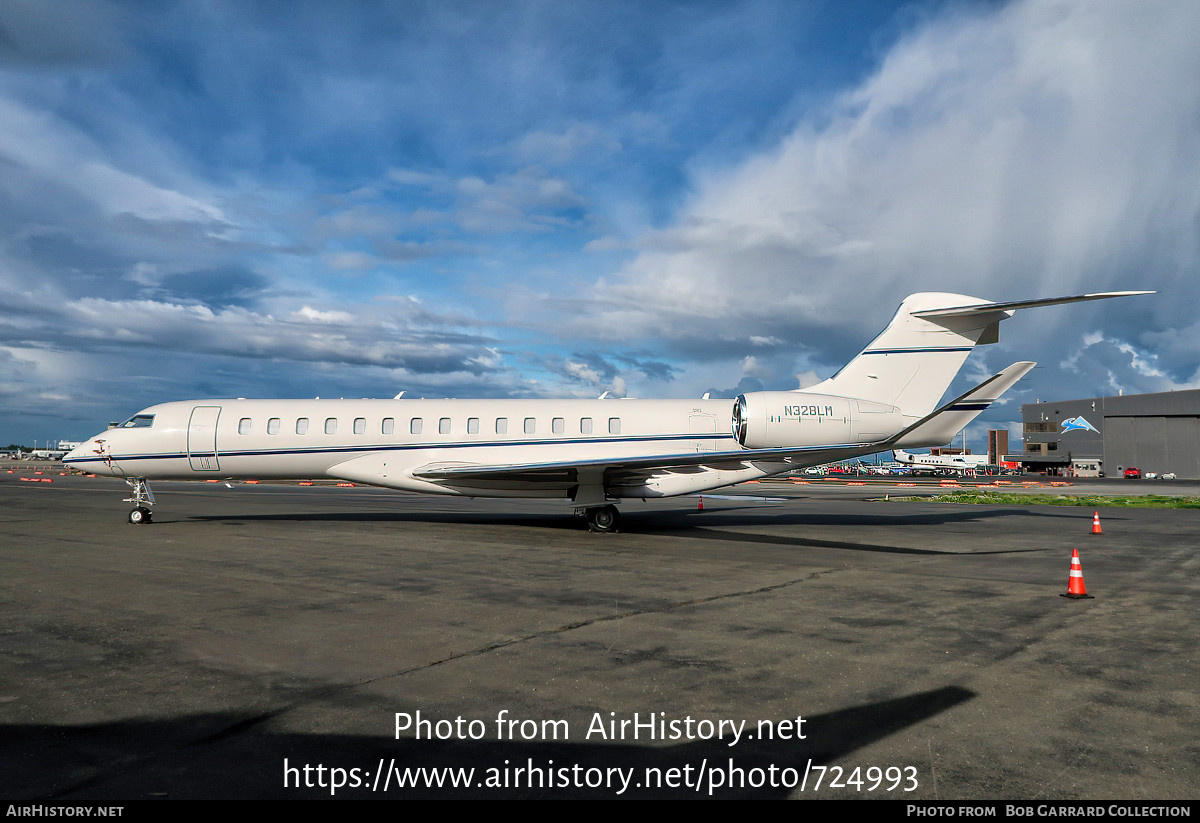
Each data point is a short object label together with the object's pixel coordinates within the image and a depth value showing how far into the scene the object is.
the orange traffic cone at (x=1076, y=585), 8.73
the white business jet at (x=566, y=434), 15.09
